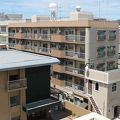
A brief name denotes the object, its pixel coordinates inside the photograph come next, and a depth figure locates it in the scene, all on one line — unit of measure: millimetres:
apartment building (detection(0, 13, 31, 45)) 57503
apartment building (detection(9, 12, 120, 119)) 33438
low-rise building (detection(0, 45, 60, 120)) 23953
